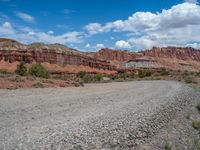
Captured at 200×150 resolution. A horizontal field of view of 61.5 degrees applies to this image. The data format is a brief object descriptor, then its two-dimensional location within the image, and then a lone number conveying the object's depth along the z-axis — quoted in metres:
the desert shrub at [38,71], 32.46
